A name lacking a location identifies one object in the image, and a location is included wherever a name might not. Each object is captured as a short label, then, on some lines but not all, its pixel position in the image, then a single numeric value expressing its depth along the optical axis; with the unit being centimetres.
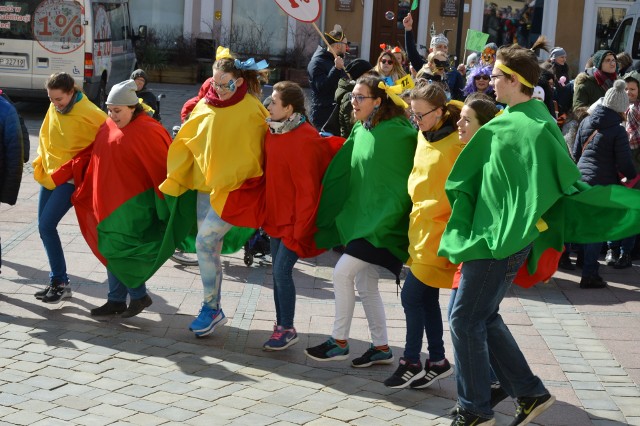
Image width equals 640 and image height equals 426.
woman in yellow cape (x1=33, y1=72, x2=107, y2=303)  790
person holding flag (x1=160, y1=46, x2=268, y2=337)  700
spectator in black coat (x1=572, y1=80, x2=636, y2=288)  902
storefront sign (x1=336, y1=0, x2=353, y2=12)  2792
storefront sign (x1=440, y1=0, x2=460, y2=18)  2812
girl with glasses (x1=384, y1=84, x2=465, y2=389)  615
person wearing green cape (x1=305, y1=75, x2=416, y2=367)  653
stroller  930
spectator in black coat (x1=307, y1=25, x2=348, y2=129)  1118
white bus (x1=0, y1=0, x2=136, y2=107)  1744
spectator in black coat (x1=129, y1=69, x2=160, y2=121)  1134
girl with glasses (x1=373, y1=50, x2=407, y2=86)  1029
